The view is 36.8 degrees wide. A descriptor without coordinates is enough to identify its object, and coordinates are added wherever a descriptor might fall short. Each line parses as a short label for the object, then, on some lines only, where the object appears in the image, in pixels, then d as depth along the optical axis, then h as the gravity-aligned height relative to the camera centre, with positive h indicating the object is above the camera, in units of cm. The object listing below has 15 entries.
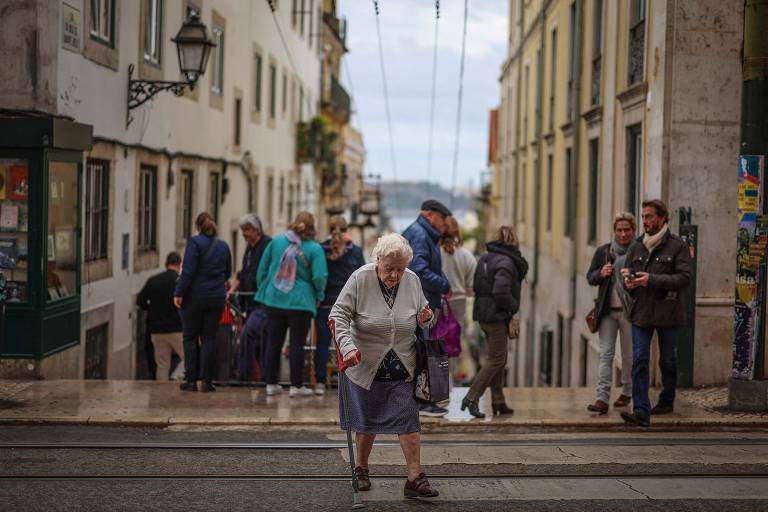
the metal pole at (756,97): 1018 +119
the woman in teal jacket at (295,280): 1124 -57
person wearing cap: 977 -20
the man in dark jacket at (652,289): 985 -52
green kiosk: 1165 -8
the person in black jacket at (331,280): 1165 -59
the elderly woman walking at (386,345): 704 -75
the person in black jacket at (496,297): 1006 -63
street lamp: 1504 +222
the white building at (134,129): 1219 +131
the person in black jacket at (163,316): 1365 -115
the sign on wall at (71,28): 1250 +210
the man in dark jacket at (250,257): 1241 -40
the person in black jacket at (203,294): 1162 -75
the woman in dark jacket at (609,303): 1048 -70
